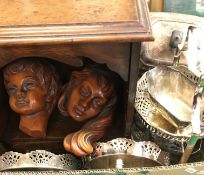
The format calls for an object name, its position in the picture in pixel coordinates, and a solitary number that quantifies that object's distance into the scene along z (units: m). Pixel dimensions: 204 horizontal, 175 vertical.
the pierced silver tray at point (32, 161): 1.00
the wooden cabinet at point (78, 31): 0.82
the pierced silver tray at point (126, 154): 1.02
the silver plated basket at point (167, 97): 1.11
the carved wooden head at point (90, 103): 1.09
